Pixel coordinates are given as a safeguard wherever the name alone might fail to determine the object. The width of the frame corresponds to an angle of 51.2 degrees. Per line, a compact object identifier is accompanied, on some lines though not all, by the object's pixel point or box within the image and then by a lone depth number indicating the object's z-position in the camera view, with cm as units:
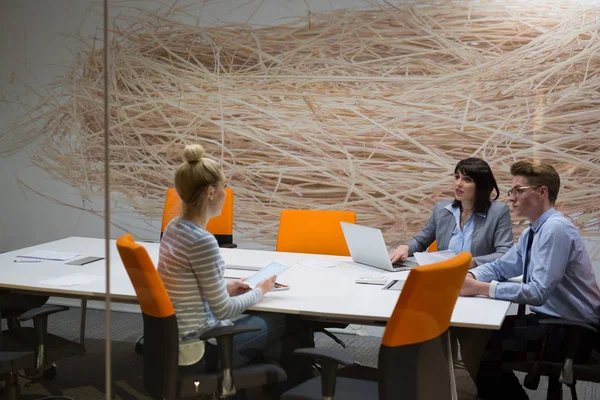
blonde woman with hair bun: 205
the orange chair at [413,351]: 182
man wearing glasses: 248
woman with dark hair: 318
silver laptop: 307
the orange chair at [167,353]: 193
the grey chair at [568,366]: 246
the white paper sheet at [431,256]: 275
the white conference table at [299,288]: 192
